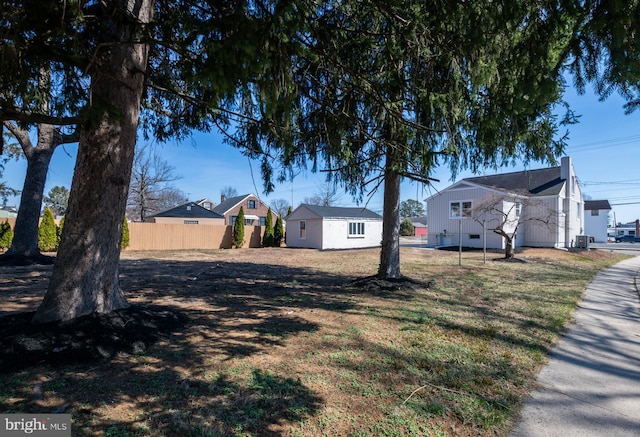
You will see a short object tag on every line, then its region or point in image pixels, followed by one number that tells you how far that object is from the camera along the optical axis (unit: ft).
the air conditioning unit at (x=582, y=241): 64.77
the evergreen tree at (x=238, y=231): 76.69
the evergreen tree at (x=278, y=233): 83.35
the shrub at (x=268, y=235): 81.92
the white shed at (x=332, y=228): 74.74
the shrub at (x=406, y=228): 141.49
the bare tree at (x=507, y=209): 53.11
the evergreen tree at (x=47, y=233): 54.03
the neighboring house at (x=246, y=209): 121.80
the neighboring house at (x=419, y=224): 194.50
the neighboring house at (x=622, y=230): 213.46
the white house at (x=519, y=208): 60.34
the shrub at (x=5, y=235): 50.93
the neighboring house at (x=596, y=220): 121.35
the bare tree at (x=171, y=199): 129.70
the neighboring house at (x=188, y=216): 96.78
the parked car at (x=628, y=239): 147.13
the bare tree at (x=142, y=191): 92.22
